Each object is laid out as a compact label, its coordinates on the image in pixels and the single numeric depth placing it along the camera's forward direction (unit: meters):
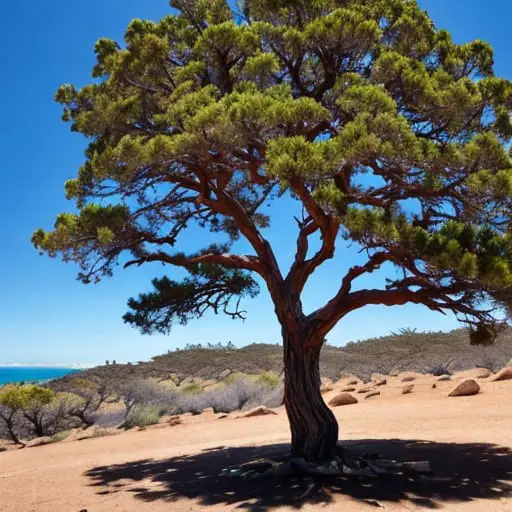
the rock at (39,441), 16.81
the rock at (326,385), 22.58
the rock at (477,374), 21.89
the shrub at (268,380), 24.25
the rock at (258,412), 19.20
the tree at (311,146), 7.32
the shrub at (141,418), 19.30
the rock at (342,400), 19.04
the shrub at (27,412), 17.84
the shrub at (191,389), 24.89
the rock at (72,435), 17.03
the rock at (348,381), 24.72
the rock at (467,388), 17.00
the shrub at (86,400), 19.59
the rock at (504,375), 18.69
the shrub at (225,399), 22.30
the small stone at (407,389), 19.95
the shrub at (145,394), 22.09
